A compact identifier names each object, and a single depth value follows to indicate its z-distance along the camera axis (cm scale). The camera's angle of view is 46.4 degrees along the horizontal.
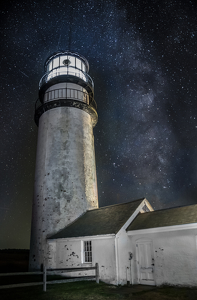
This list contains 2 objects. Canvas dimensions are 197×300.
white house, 1030
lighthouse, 1617
